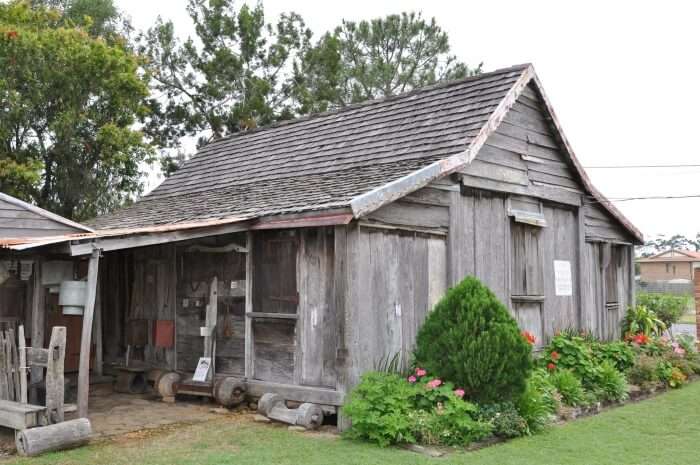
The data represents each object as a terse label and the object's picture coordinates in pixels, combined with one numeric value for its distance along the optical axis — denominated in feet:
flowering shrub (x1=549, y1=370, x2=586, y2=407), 32.59
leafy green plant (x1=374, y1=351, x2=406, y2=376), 29.68
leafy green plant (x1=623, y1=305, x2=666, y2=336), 47.62
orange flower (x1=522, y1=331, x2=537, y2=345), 34.40
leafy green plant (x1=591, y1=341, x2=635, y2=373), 39.86
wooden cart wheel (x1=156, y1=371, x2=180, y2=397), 35.22
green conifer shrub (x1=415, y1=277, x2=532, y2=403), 26.86
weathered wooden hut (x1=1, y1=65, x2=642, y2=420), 29.78
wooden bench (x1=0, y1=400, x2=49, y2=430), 24.97
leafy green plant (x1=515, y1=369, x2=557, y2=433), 28.09
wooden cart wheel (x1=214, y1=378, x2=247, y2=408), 32.27
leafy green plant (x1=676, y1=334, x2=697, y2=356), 45.42
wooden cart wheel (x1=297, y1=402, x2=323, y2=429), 28.73
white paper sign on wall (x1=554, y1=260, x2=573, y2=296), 42.06
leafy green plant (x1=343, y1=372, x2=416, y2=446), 25.48
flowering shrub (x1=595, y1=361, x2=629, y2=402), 34.88
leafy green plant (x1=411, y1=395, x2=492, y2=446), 25.58
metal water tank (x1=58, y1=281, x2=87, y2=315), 28.43
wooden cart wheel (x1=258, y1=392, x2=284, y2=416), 30.40
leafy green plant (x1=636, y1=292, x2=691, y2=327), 81.15
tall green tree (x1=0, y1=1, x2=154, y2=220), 63.52
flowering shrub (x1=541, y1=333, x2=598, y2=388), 35.76
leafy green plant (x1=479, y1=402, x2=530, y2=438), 26.76
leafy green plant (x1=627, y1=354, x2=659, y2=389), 38.55
